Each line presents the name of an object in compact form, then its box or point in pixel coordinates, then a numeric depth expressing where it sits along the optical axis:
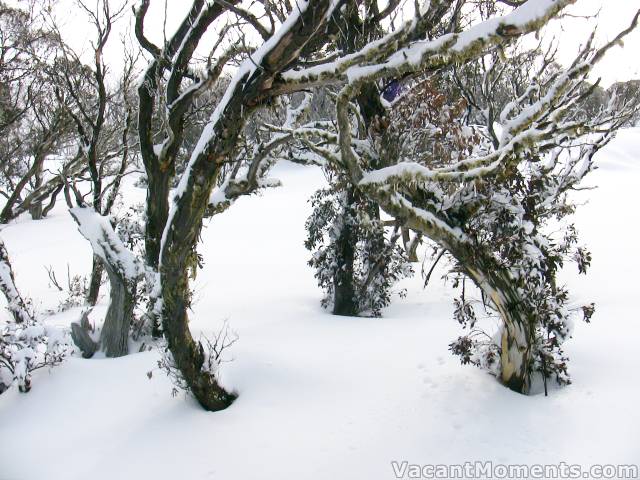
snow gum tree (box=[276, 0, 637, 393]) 3.72
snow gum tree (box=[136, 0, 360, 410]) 4.01
